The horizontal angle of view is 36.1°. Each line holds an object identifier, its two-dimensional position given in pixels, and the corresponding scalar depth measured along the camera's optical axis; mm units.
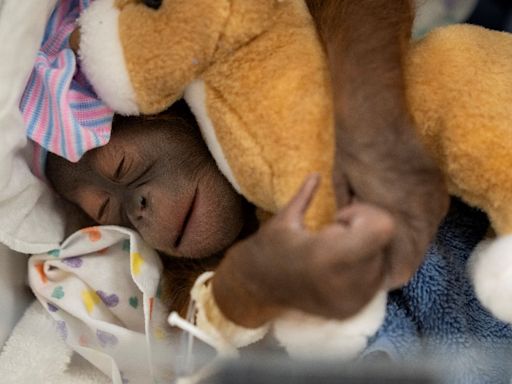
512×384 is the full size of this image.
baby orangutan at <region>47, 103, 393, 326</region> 658
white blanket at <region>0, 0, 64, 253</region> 814
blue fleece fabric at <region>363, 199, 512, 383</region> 759
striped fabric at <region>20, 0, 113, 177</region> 833
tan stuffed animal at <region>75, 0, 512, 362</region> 716
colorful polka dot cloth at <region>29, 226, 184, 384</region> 929
